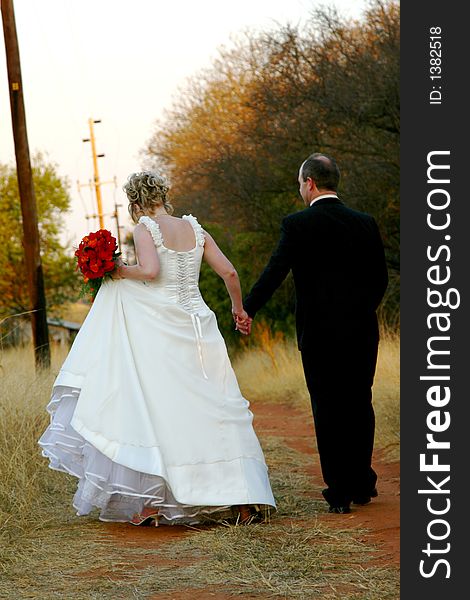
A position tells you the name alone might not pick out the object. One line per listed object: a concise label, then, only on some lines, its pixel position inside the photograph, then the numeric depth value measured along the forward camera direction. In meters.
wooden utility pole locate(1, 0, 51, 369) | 15.93
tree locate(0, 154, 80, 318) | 32.69
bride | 7.38
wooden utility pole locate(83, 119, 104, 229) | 46.03
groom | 7.66
